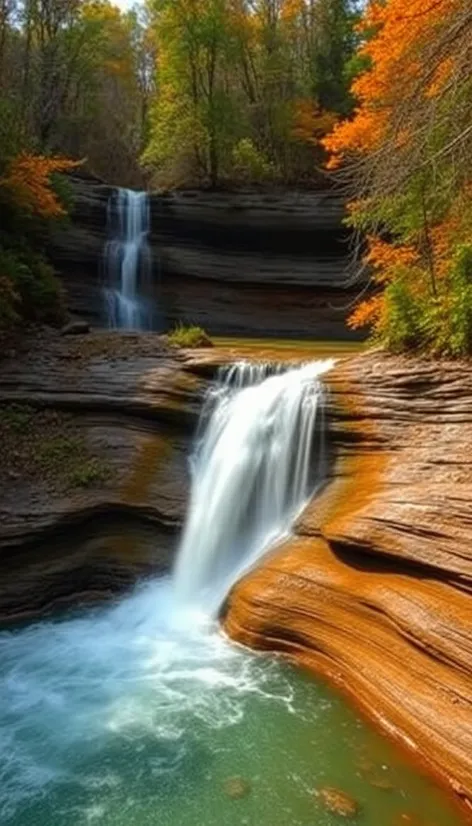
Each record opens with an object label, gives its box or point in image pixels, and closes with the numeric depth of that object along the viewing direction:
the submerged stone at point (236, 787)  5.68
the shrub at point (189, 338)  13.68
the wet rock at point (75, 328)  14.66
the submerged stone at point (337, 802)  5.40
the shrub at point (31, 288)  13.82
